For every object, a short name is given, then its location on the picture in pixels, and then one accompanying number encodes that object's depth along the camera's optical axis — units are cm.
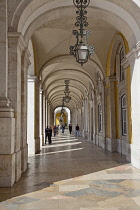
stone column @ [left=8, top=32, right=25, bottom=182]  632
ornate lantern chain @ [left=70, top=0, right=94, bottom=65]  650
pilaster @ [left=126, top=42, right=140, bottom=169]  793
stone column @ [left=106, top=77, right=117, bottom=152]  1239
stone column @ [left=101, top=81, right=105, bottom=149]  1377
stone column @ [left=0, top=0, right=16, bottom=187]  569
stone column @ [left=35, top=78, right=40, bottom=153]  1285
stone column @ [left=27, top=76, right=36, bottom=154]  1187
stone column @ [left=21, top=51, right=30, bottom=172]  731
